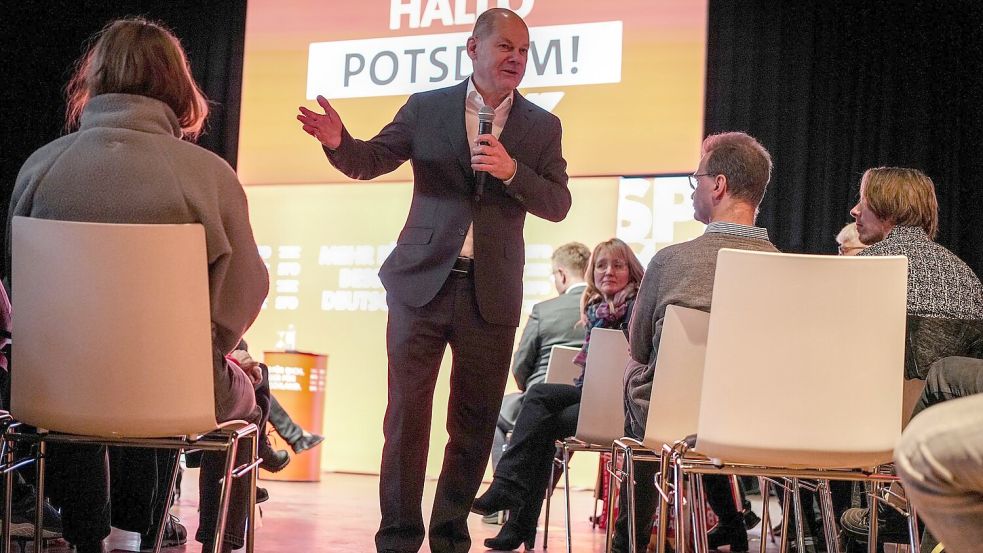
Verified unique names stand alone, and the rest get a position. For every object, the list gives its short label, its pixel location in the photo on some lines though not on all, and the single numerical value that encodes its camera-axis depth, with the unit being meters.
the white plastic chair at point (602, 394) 3.56
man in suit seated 4.76
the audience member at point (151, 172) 1.96
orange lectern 6.95
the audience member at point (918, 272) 2.61
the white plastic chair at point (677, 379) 2.37
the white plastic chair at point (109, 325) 1.84
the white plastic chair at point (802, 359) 2.07
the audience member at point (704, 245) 2.51
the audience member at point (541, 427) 3.69
